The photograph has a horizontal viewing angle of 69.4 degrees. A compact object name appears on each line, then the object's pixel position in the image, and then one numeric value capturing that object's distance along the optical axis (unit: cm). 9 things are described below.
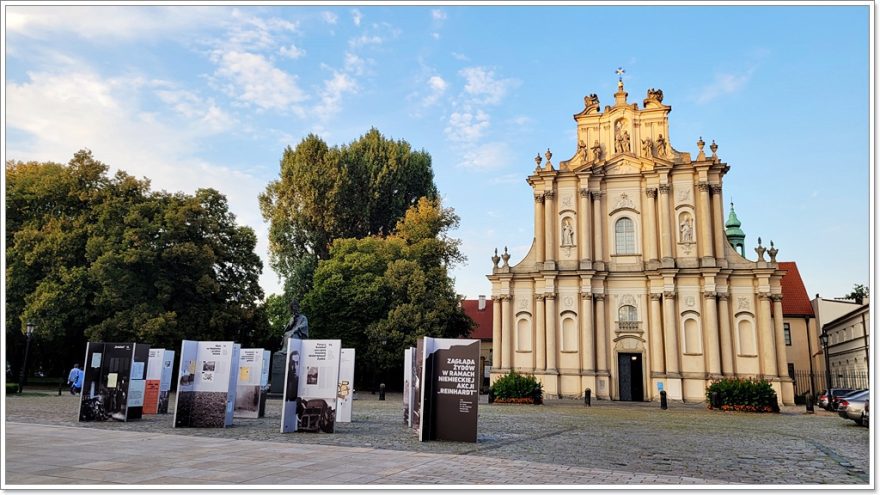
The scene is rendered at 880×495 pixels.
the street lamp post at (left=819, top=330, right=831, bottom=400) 3180
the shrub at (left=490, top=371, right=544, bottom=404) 3162
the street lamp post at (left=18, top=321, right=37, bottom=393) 2826
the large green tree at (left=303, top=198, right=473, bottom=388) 4228
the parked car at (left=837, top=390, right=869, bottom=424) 1971
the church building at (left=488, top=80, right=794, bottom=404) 3719
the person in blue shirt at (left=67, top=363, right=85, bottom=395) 2731
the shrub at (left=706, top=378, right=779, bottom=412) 2909
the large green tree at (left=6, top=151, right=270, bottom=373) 3297
